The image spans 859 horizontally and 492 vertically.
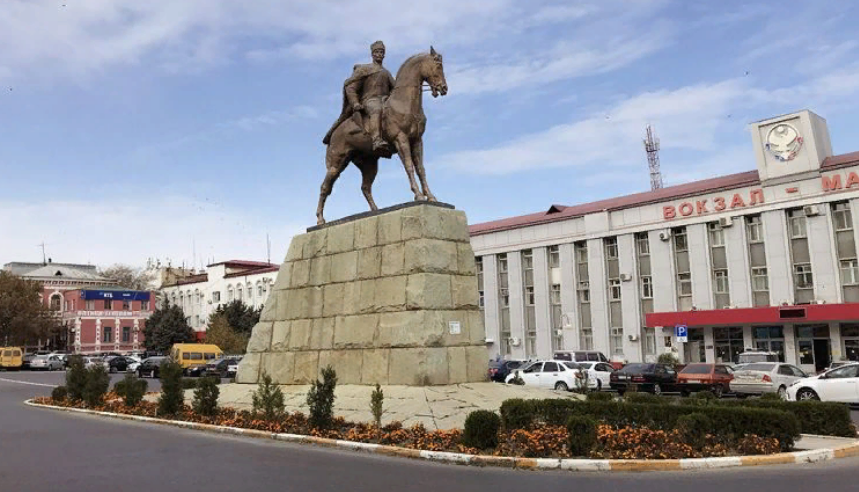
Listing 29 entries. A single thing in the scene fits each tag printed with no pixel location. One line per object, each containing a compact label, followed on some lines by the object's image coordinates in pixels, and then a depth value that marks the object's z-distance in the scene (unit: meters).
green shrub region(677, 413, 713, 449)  10.10
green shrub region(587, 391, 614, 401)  14.60
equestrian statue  15.41
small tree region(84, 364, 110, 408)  19.55
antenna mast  69.94
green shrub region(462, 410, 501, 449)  10.36
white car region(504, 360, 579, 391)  29.55
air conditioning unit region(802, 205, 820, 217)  35.16
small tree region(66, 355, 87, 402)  21.09
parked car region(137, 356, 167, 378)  45.97
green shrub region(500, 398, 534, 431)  11.27
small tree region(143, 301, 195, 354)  72.31
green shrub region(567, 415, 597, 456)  9.92
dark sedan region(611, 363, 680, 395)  29.06
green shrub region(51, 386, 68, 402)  21.69
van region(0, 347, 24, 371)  58.56
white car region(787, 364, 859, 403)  20.89
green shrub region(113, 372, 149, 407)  18.13
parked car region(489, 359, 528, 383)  35.18
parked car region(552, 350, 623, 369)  35.91
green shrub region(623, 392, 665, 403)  14.48
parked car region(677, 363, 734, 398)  27.16
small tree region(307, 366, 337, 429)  12.40
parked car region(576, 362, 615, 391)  30.67
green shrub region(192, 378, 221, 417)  15.07
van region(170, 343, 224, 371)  46.66
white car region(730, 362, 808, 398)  25.59
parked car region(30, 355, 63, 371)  58.86
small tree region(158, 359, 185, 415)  16.23
